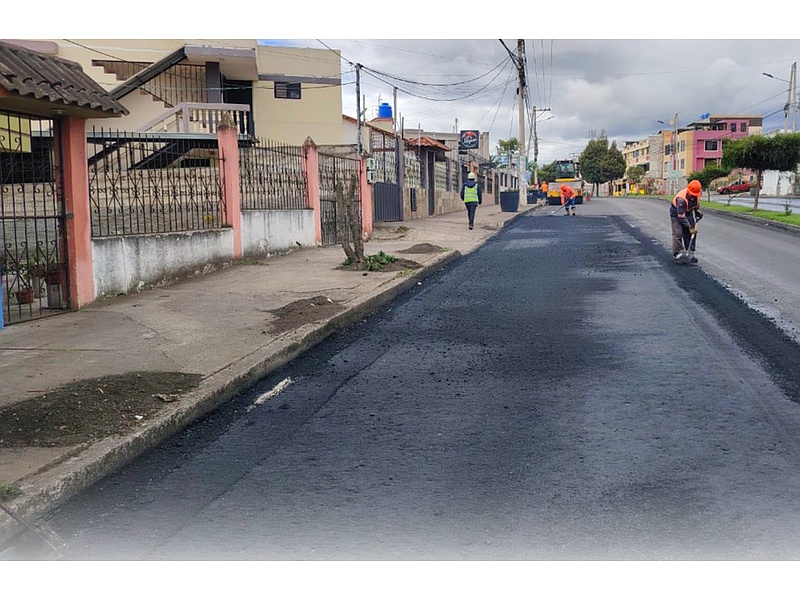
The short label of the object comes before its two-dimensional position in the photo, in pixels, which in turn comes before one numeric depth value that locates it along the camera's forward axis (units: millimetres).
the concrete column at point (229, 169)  13938
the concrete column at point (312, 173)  17719
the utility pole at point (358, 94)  29097
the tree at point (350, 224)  13289
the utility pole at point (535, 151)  74700
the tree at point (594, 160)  106938
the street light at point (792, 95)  51219
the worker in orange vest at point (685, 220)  13984
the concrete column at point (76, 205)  9656
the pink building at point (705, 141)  93750
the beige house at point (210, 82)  24891
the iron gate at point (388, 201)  26172
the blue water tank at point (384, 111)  53000
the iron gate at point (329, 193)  18780
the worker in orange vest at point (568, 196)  33925
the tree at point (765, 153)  31438
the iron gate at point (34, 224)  9125
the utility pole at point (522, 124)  43312
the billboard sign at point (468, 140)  59125
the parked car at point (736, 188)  69688
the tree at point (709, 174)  55656
